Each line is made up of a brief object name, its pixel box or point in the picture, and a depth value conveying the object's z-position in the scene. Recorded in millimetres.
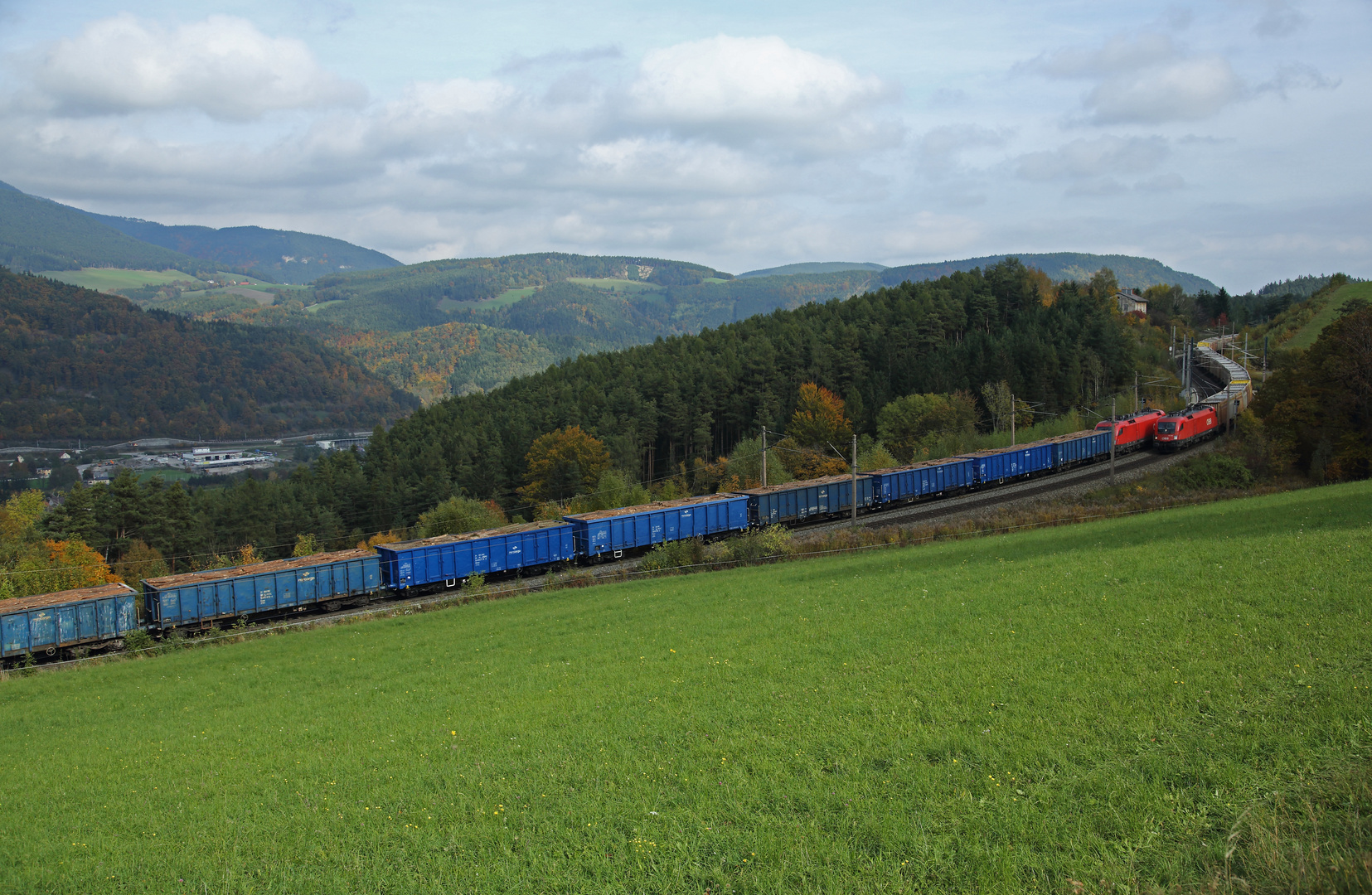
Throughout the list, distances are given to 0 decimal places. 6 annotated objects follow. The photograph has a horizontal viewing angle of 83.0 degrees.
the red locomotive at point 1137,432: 62344
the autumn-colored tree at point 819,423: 91375
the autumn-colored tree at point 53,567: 59844
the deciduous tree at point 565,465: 90062
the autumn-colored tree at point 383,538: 83950
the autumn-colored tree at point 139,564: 71875
